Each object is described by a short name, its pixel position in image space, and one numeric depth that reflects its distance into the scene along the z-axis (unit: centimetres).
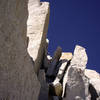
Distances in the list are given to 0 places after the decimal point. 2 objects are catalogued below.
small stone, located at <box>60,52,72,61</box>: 1162
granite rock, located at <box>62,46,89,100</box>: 820
